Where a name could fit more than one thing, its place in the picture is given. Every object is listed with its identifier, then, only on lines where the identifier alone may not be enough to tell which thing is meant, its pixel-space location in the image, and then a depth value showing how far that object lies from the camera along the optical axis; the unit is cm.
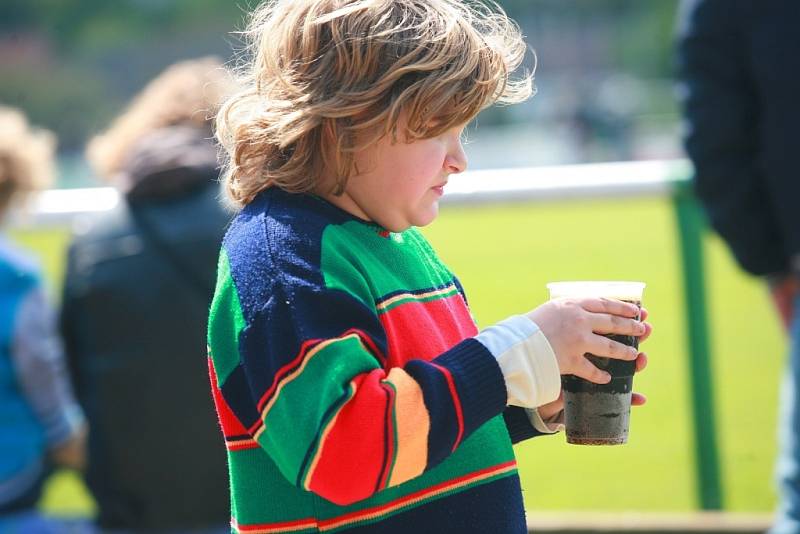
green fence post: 855
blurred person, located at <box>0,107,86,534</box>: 740
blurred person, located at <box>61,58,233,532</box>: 684
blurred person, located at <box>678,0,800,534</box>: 616
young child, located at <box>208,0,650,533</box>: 290
